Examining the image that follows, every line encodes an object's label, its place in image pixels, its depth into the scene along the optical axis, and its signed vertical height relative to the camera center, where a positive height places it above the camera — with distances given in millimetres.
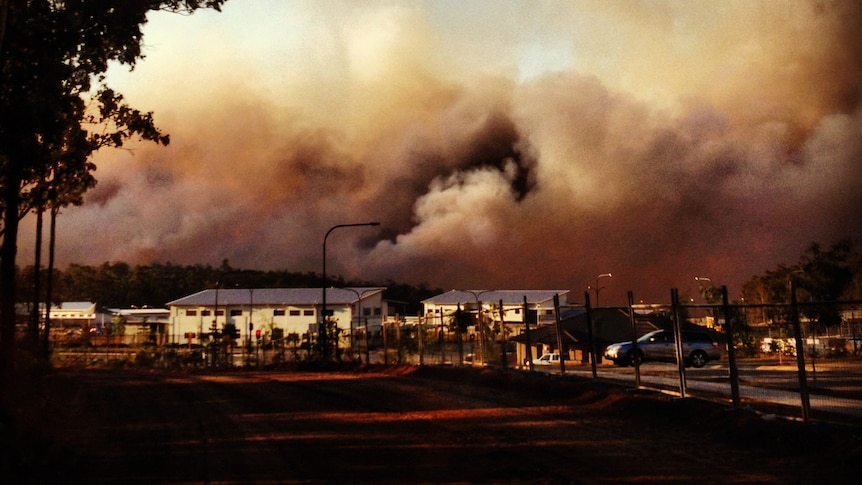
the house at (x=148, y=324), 66125 +4520
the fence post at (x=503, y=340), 26875 +408
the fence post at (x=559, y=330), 23422 +579
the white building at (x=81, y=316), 109688 +6659
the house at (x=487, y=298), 106312 +7332
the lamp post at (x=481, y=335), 29375 +641
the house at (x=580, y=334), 47906 +997
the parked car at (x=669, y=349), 30578 -60
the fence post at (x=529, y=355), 25328 -116
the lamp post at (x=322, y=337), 46769 +1215
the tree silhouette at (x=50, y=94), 21500 +7772
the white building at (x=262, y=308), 97819 +6055
